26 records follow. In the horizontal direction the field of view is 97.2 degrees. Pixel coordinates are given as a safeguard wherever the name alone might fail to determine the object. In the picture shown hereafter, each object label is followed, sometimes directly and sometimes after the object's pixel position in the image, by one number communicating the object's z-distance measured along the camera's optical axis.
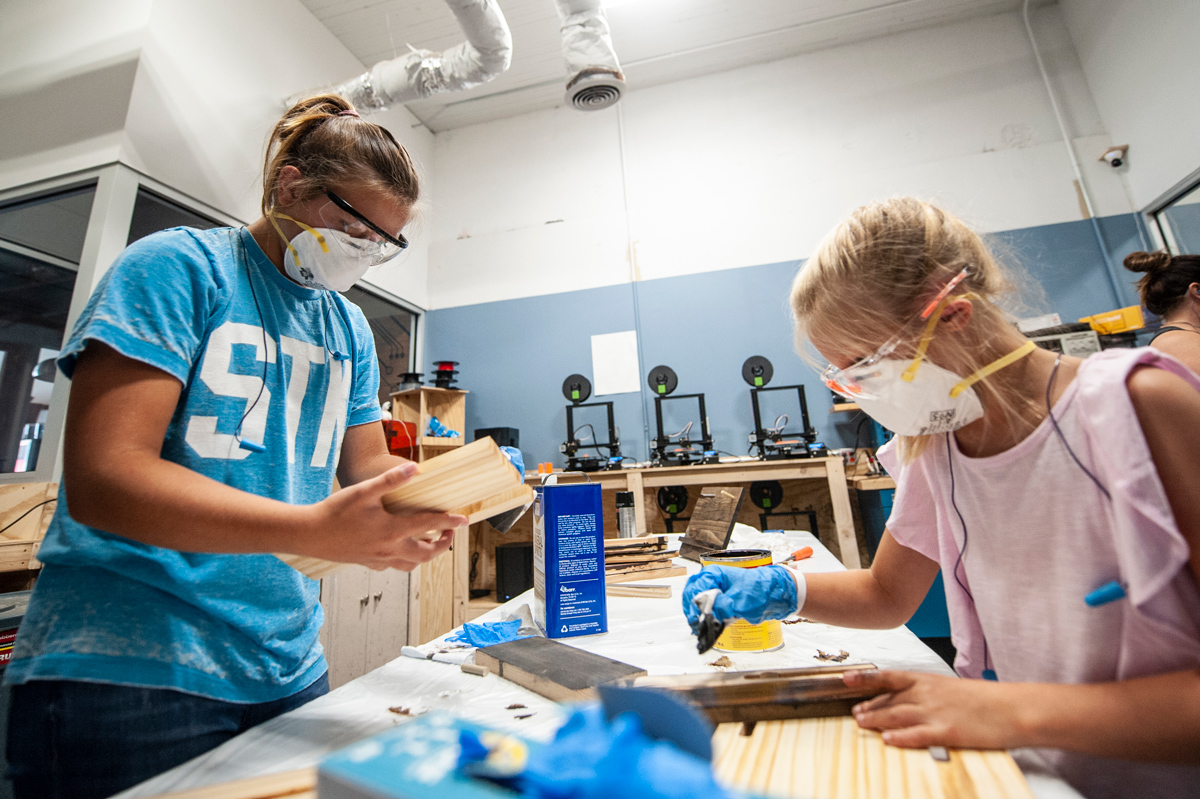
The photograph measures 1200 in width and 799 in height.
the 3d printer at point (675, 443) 2.99
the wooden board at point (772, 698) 0.55
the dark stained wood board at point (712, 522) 1.43
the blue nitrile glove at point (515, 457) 1.00
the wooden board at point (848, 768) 0.42
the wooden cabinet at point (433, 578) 2.84
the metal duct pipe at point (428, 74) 3.02
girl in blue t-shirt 0.58
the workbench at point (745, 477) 2.62
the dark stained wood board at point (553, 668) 0.64
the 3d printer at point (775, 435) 2.88
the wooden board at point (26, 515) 1.64
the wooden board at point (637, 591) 1.14
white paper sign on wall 3.69
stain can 0.81
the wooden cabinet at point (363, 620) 2.26
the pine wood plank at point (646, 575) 1.29
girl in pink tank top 0.51
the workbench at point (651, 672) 0.46
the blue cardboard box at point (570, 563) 0.94
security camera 3.19
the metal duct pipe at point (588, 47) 2.86
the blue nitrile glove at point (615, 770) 0.24
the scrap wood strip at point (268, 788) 0.44
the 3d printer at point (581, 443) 3.12
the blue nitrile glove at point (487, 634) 0.94
